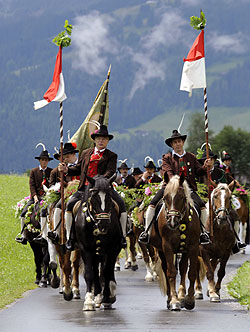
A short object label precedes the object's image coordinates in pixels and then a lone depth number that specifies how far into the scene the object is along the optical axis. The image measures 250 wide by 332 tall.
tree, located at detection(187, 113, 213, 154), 172.00
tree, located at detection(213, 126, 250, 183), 148.12
